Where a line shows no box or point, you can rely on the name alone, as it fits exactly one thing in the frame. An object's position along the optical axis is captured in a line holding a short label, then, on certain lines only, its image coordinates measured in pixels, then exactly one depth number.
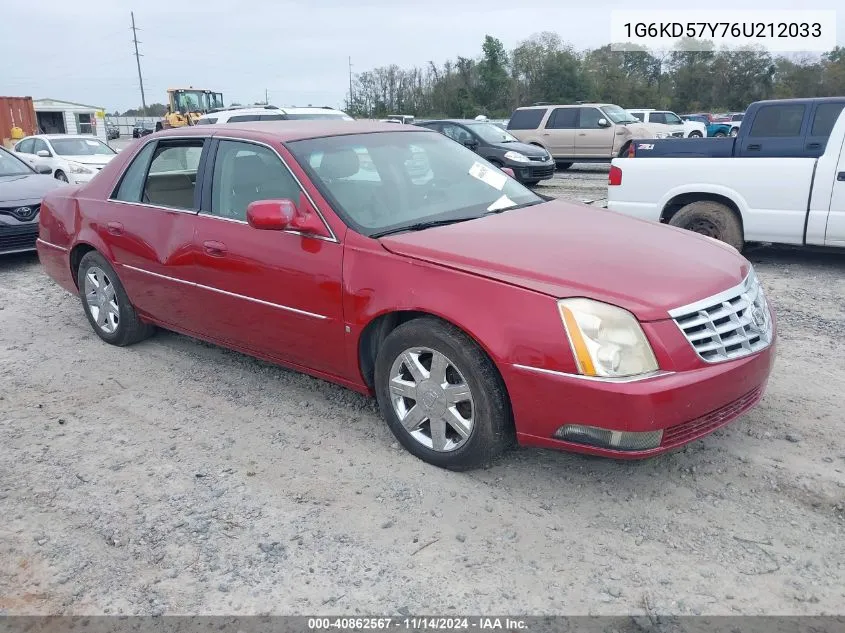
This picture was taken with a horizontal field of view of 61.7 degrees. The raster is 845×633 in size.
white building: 41.38
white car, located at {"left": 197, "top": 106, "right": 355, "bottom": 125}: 14.76
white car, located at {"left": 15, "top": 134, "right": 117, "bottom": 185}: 14.96
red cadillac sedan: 2.92
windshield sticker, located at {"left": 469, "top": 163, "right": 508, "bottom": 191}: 4.48
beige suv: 18.80
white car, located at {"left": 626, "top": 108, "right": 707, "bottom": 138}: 21.32
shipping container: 26.84
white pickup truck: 6.80
